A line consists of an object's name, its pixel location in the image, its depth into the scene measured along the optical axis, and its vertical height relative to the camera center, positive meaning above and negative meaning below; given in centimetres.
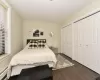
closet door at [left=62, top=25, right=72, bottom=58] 306 -4
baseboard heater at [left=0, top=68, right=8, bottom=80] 155 -102
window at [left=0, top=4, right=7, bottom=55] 180 +38
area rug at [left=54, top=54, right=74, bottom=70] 216 -101
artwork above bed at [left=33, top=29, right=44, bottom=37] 375 +45
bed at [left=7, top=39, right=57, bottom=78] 162 -66
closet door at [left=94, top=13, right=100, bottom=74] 168 -9
